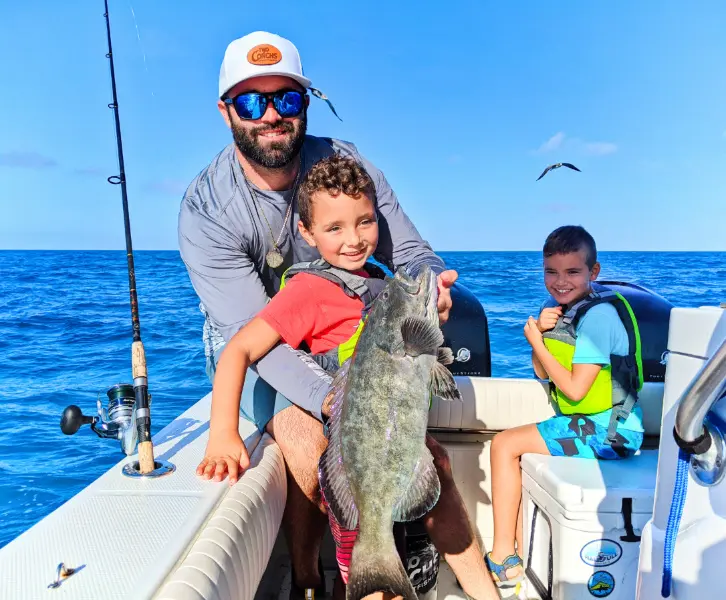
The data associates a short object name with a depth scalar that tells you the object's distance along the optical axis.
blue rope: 1.46
